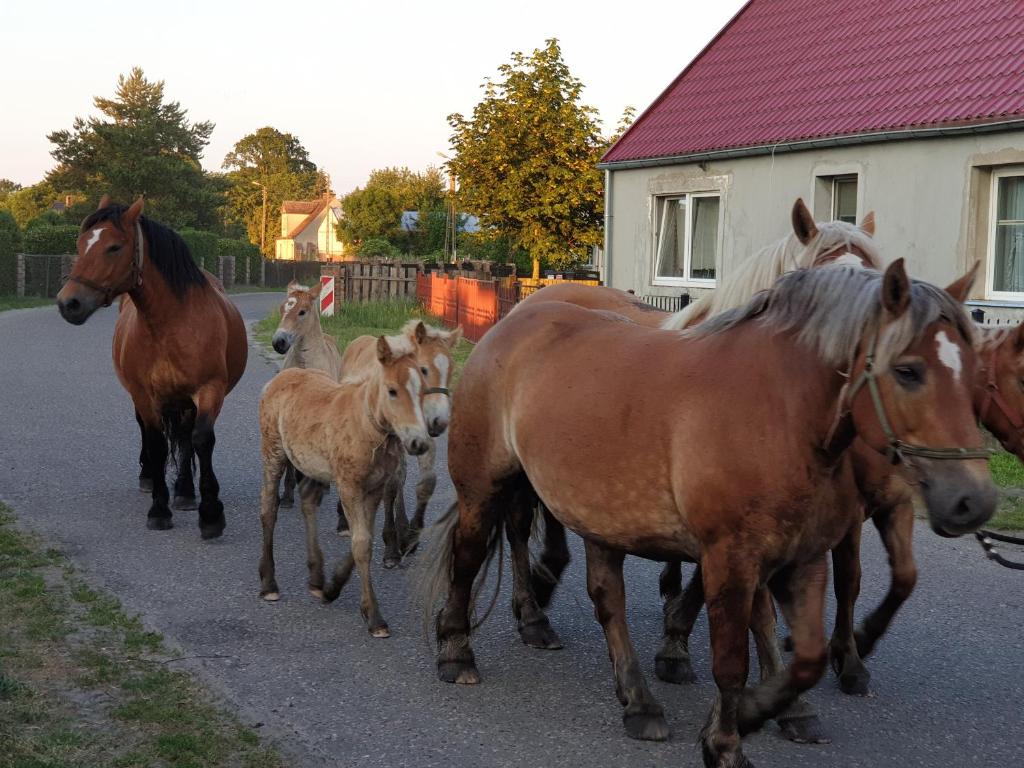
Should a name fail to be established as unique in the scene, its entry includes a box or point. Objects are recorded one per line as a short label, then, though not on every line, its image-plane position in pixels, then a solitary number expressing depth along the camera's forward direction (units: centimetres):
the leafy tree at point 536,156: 2945
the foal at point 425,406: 598
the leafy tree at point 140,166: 6025
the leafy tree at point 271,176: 12519
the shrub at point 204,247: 5556
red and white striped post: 2171
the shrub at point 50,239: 4584
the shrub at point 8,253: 4262
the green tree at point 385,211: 6288
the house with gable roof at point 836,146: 1357
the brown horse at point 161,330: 848
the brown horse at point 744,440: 359
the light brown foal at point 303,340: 981
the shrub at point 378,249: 5250
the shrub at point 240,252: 6431
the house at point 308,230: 12169
